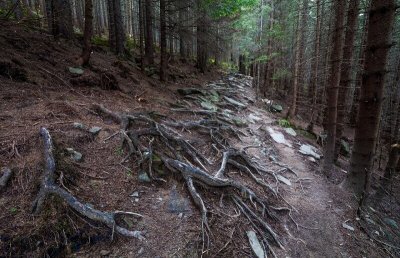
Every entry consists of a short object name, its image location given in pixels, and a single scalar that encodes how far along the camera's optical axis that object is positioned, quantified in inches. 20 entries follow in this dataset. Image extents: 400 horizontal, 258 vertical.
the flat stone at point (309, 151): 307.9
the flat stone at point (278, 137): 323.9
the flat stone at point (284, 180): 223.5
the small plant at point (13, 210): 109.8
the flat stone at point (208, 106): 363.4
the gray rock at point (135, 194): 145.4
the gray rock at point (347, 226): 182.9
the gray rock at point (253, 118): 386.7
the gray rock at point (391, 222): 226.2
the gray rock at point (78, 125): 177.0
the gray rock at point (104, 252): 107.9
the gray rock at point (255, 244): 133.0
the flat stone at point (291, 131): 369.1
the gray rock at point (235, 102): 452.8
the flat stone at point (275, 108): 538.0
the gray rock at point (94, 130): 178.9
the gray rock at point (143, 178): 157.5
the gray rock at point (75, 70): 279.1
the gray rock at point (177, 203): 143.0
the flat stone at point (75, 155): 150.8
